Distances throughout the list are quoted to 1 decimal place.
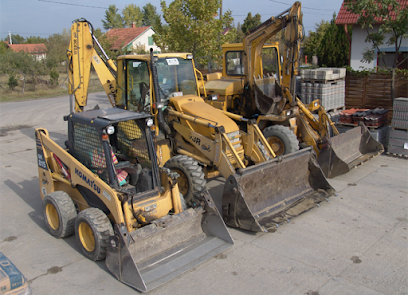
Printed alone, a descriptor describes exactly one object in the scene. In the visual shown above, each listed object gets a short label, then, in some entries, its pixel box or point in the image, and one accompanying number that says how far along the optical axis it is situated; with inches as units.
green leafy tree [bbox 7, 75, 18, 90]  995.3
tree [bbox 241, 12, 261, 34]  1764.3
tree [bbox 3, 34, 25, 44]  3243.1
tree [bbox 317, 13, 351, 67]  906.4
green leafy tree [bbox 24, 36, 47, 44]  2738.2
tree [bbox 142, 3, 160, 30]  2967.5
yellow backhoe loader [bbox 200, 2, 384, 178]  324.2
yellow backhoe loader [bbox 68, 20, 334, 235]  230.8
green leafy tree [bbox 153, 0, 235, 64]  647.1
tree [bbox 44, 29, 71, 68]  1408.7
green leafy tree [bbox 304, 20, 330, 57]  1247.6
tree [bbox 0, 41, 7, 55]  1765.5
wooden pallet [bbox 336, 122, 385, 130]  395.7
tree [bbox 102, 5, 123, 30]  2743.6
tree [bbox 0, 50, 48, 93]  999.0
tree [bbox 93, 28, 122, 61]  1272.1
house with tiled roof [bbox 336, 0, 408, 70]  672.4
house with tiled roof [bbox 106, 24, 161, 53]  1926.6
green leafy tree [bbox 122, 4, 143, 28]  2780.5
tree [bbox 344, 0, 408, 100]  433.2
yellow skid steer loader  181.6
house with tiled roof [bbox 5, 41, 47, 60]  1942.5
